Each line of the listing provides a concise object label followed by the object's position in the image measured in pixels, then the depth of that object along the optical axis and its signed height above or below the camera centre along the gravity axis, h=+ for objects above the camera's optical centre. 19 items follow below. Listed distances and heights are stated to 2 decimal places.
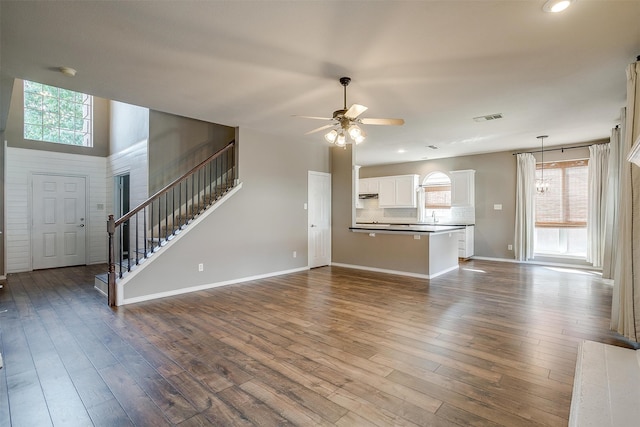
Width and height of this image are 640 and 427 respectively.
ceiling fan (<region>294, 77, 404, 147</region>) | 3.30 +0.99
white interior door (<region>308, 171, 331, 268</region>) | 6.77 -0.16
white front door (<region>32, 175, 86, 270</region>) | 6.43 -0.20
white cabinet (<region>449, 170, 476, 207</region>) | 8.02 +0.63
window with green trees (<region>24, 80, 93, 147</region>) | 6.57 +2.14
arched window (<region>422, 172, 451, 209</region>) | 8.70 +0.61
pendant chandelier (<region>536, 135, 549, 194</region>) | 6.77 +0.68
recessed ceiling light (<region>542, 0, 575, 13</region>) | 2.12 +1.44
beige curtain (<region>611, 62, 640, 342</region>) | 2.82 -0.18
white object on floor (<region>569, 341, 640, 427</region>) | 1.86 -1.22
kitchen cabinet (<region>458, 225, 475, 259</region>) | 7.76 -0.77
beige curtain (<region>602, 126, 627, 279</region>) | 5.03 +0.21
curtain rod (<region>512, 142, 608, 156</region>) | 6.60 +1.41
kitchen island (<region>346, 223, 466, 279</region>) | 5.74 -0.75
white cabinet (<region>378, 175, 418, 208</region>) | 8.91 +0.62
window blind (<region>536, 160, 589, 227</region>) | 6.69 +0.36
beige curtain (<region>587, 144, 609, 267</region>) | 6.17 +0.25
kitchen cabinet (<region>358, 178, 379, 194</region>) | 9.74 +0.84
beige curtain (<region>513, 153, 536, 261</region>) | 7.18 +0.14
